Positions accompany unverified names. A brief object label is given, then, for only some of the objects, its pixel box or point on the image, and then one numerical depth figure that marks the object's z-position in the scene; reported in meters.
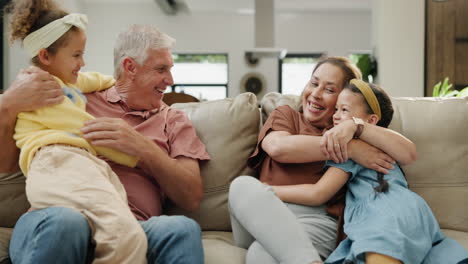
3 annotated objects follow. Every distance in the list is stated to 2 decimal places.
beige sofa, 1.81
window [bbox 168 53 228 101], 9.82
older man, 1.27
